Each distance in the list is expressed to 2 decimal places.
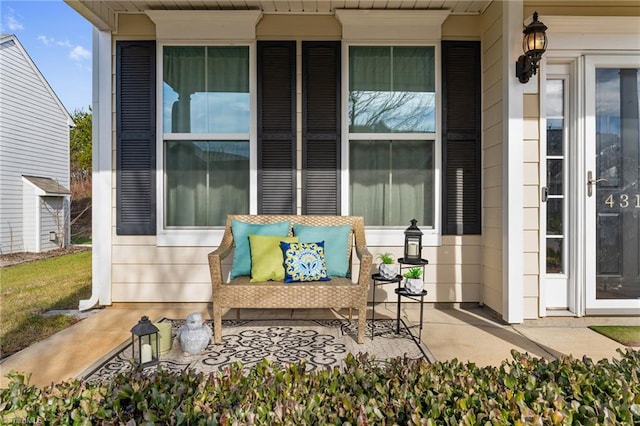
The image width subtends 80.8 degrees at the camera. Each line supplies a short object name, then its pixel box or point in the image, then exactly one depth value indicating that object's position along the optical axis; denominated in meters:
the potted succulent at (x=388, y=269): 2.98
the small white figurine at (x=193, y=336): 2.49
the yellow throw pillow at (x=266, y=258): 2.97
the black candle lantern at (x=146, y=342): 2.15
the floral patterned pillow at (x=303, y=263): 2.91
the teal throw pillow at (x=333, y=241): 3.17
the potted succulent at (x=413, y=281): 2.87
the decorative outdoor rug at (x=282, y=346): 2.38
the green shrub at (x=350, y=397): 0.98
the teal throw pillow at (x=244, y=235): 3.15
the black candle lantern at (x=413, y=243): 3.05
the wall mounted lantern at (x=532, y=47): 2.99
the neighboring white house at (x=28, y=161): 8.54
